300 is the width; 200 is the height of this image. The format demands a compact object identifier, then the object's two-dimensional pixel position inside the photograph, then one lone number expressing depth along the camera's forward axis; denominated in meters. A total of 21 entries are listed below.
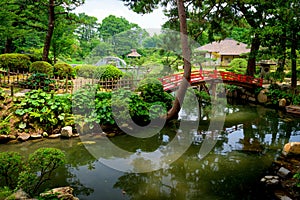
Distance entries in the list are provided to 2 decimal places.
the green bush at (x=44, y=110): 9.96
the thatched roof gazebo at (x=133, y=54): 29.85
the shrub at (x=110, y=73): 14.37
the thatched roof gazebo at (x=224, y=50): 32.12
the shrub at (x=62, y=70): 13.84
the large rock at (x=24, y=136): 9.38
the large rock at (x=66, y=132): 9.90
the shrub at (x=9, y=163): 4.71
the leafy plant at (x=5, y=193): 4.30
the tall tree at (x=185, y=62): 10.32
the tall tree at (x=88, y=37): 36.13
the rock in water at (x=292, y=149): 8.60
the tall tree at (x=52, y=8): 14.26
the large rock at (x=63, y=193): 5.17
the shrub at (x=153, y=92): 12.39
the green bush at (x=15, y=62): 13.64
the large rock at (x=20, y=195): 4.39
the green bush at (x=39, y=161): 4.80
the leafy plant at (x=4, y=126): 9.30
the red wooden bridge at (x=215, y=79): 14.58
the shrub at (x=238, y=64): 24.78
